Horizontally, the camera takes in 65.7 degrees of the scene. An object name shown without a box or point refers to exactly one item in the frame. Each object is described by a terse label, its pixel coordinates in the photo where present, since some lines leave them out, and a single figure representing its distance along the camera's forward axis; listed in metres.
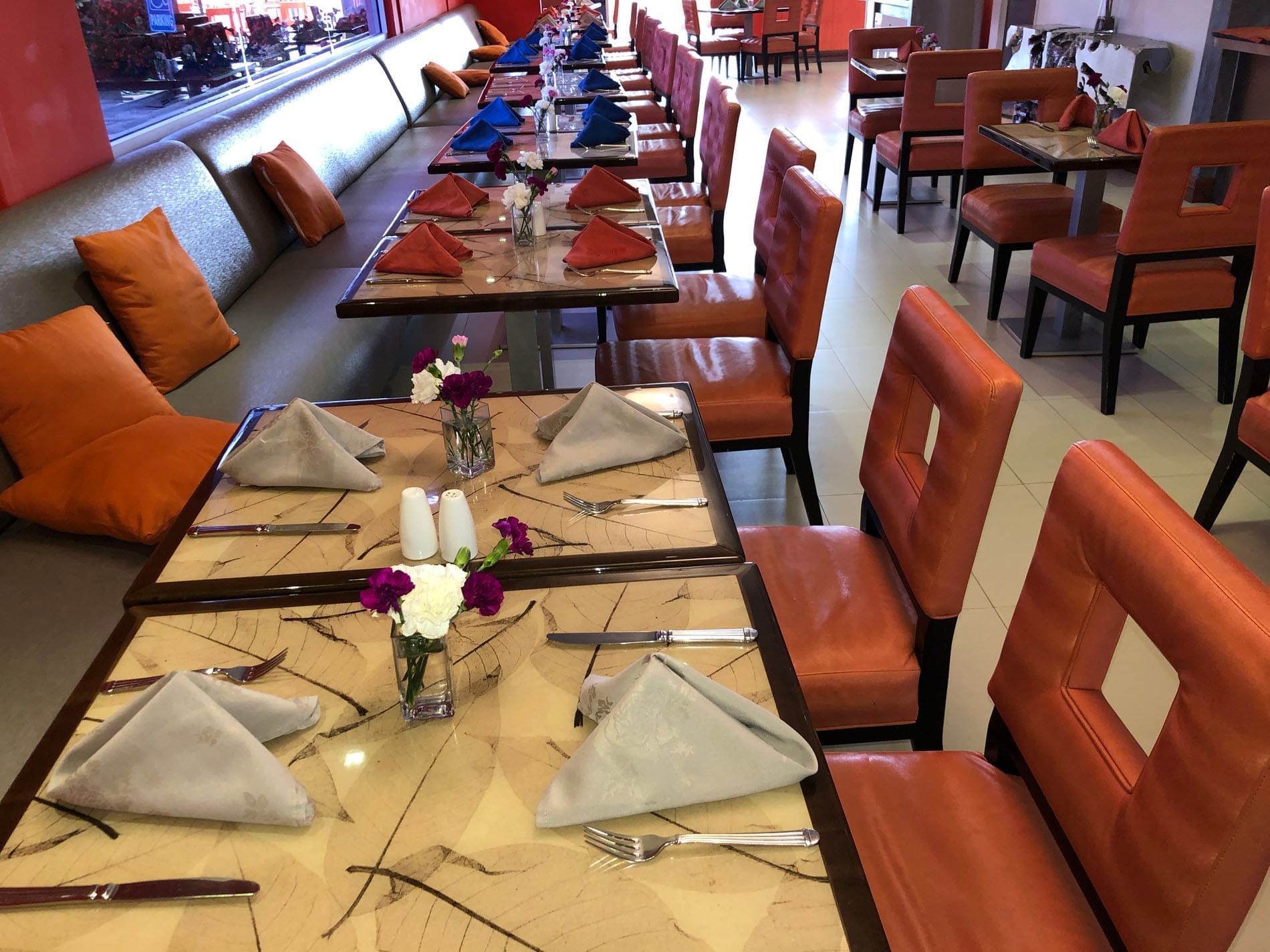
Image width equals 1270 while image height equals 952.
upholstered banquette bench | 1.72
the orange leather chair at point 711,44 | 10.39
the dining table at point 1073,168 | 3.30
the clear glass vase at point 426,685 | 1.00
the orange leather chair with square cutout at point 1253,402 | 2.17
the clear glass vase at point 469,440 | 1.45
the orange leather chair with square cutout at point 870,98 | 5.40
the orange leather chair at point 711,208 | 3.41
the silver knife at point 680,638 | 1.12
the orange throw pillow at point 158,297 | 2.37
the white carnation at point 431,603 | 0.93
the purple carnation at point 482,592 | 0.96
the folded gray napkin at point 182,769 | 0.90
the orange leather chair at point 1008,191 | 3.81
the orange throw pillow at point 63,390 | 1.95
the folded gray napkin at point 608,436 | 1.48
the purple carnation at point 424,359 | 1.40
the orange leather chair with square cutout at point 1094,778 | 0.84
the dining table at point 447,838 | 0.81
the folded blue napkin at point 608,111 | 4.11
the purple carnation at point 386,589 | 0.92
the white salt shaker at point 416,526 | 1.24
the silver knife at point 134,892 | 0.84
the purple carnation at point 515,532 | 1.05
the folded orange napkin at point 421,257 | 2.34
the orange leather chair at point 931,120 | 4.68
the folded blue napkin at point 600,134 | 3.65
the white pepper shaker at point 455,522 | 1.23
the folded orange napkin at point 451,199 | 2.83
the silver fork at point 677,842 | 0.87
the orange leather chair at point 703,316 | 2.77
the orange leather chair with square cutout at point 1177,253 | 2.84
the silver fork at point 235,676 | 1.10
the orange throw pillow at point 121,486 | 1.83
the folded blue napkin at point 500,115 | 4.00
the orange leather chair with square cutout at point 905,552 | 1.31
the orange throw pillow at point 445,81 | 6.61
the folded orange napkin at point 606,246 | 2.38
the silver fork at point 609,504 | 1.39
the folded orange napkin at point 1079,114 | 3.74
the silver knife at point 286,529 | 1.36
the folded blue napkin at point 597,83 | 5.00
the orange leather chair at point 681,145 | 4.51
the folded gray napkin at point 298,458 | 1.45
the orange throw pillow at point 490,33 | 9.09
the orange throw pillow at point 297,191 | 3.47
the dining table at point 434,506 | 1.27
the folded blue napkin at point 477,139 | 3.64
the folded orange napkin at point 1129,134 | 3.37
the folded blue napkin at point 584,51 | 6.76
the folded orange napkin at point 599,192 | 2.87
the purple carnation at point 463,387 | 1.39
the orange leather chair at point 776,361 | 2.13
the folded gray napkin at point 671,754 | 0.90
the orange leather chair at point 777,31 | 9.95
